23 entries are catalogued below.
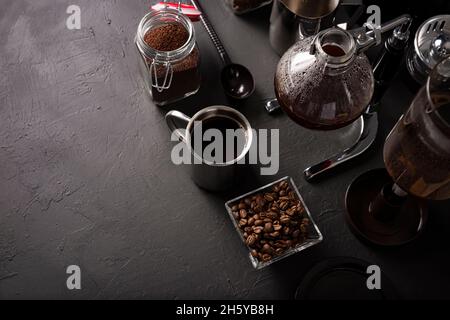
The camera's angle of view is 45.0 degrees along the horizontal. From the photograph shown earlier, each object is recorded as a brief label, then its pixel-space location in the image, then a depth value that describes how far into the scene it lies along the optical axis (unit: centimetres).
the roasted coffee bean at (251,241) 85
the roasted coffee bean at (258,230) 86
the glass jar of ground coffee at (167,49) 89
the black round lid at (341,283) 86
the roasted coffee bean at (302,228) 87
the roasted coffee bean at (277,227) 86
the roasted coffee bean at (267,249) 86
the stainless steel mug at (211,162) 84
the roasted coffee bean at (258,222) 87
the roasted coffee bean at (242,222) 87
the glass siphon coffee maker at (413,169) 62
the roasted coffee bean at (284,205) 88
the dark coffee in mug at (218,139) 86
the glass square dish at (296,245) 86
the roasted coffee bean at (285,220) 87
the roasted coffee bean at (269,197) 89
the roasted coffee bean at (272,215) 88
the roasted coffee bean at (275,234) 86
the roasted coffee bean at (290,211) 87
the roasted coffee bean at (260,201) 88
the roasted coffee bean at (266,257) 85
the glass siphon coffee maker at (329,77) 68
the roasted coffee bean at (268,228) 86
